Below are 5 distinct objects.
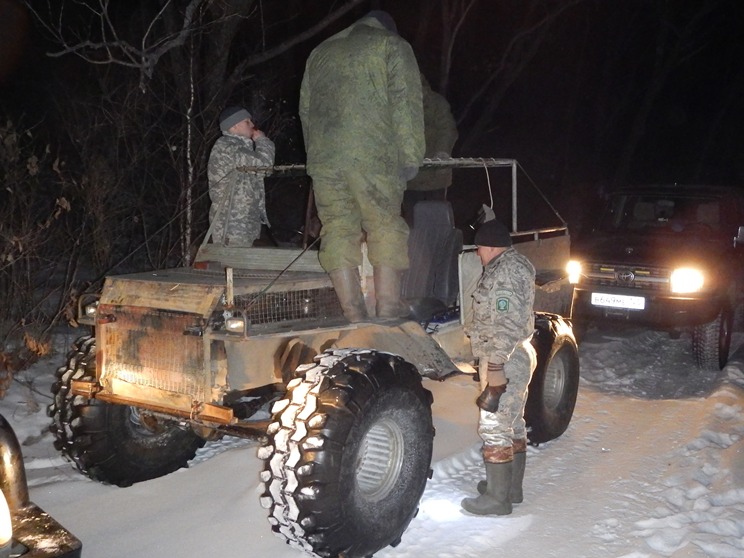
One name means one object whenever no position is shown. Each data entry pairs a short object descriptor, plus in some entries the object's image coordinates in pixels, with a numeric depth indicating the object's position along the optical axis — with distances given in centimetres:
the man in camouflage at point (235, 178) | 533
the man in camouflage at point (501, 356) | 432
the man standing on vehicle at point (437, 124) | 760
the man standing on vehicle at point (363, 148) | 423
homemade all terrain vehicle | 351
